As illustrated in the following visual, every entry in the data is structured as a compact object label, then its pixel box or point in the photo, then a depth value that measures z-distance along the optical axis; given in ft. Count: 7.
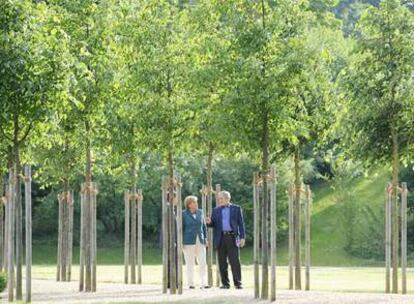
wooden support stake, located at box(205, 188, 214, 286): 97.80
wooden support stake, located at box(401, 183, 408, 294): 89.45
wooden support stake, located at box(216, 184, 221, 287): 96.27
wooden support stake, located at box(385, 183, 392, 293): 87.86
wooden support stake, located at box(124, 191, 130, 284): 106.83
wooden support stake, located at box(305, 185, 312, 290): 91.73
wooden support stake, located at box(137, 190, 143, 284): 104.42
